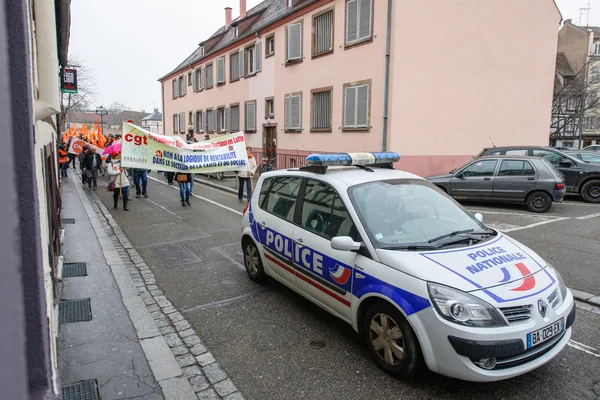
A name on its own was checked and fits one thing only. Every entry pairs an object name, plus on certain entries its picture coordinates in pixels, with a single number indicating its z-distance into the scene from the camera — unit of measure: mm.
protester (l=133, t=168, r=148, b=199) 14781
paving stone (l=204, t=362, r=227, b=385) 3729
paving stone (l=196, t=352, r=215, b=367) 3994
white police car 3193
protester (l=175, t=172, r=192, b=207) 12898
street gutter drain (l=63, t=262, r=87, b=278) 6438
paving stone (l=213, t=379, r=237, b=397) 3531
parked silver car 11391
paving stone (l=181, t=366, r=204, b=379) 3809
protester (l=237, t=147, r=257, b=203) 13593
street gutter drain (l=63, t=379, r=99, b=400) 3410
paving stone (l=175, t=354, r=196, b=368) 3994
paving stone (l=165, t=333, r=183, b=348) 4383
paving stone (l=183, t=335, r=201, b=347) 4382
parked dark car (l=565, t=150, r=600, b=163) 13712
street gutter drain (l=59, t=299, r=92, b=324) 4891
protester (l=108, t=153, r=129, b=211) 12161
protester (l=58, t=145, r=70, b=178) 18822
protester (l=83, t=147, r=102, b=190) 16323
